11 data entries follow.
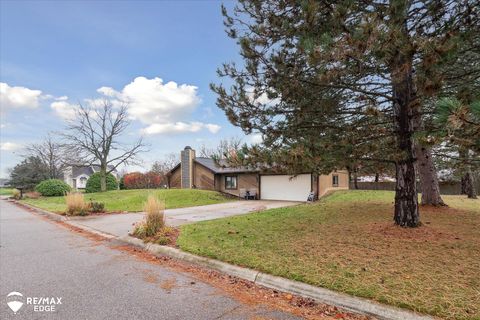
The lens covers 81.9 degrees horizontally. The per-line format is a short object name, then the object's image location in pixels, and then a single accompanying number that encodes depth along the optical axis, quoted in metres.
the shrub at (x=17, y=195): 27.89
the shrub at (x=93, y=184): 28.39
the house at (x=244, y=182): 19.78
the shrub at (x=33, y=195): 26.85
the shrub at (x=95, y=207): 13.00
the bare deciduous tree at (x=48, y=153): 40.53
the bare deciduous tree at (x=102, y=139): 28.67
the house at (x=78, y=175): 55.12
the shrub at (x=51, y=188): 26.61
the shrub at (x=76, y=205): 12.38
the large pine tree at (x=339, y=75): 3.94
